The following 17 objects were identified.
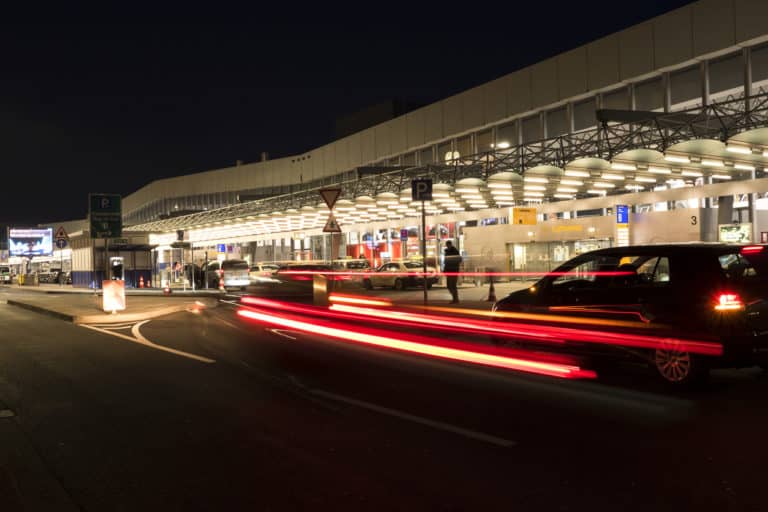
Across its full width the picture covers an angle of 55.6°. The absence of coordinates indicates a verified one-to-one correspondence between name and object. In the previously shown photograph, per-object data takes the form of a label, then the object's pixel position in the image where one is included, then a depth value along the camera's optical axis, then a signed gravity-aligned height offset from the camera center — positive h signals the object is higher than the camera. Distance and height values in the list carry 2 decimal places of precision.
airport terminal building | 26.84 +3.23
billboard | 68.69 +2.48
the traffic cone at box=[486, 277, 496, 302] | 23.41 -1.41
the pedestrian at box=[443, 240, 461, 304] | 21.98 -0.41
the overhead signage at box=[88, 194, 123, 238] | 23.20 +1.57
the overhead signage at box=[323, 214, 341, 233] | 19.83 +0.85
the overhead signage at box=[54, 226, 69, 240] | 37.53 +1.62
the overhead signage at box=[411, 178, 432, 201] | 18.59 +1.67
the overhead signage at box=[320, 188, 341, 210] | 19.27 +1.67
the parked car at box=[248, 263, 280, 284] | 39.78 -0.49
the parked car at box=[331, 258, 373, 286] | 42.06 -0.50
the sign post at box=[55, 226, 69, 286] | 37.56 +1.43
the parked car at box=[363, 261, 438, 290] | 34.56 -1.02
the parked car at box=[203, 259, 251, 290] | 37.19 -0.68
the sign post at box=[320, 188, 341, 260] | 19.33 +1.57
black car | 8.66 -0.75
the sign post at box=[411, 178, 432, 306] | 18.59 +1.67
